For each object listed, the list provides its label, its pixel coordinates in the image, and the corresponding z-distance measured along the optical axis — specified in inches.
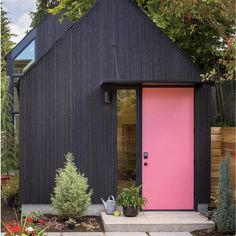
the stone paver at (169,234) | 295.3
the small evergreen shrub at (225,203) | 279.9
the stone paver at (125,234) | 293.2
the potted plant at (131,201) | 321.1
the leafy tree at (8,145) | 424.5
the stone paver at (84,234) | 292.4
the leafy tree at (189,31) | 437.1
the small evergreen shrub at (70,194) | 306.2
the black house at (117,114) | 343.6
